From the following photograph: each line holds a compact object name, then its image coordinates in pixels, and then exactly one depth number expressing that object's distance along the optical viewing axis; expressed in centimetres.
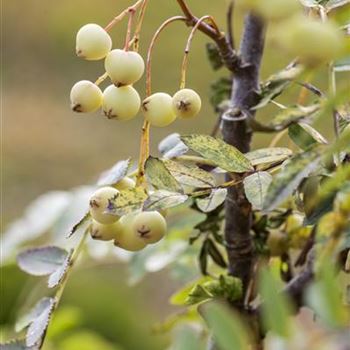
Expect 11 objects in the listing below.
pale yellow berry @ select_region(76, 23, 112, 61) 58
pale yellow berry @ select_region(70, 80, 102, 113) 59
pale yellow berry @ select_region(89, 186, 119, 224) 59
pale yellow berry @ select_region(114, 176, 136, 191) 61
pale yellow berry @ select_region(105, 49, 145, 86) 58
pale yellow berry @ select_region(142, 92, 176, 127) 58
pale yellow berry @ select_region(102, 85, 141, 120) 58
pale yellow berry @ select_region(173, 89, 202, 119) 58
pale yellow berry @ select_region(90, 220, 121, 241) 60
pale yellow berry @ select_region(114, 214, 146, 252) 59
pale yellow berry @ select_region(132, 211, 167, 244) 59
